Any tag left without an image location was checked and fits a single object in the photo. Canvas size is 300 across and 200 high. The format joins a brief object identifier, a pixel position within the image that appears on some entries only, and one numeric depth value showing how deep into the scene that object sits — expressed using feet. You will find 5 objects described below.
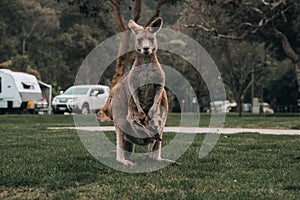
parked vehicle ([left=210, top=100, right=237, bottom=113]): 206.14
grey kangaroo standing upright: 22.95
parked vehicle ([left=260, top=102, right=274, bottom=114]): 193.57
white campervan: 107.04
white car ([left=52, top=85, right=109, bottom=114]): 103.04
